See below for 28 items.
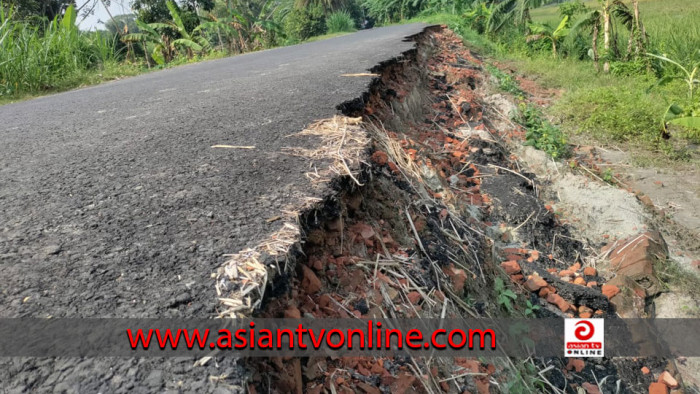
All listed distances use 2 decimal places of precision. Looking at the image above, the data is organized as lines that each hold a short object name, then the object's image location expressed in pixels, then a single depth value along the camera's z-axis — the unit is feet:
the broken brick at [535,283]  9.85
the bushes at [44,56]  20.61
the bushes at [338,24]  88.53
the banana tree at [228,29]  42.29
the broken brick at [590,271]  11.64
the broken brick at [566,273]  11.27
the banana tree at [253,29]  45.79
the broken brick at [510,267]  9.94
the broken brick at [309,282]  5.23
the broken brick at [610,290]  10.80
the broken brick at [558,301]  9.69
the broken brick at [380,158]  9.01
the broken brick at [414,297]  6.21
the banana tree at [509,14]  43.60
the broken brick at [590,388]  7.81
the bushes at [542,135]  16.61
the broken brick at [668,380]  8.78
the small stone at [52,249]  4.98
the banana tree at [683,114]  16.52
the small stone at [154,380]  3.32
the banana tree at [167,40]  41.78
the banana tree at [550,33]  35.86
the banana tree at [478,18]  53.68
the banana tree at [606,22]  28.42
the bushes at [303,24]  79.77
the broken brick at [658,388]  8.57
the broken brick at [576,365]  8.24
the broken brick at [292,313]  4.54
